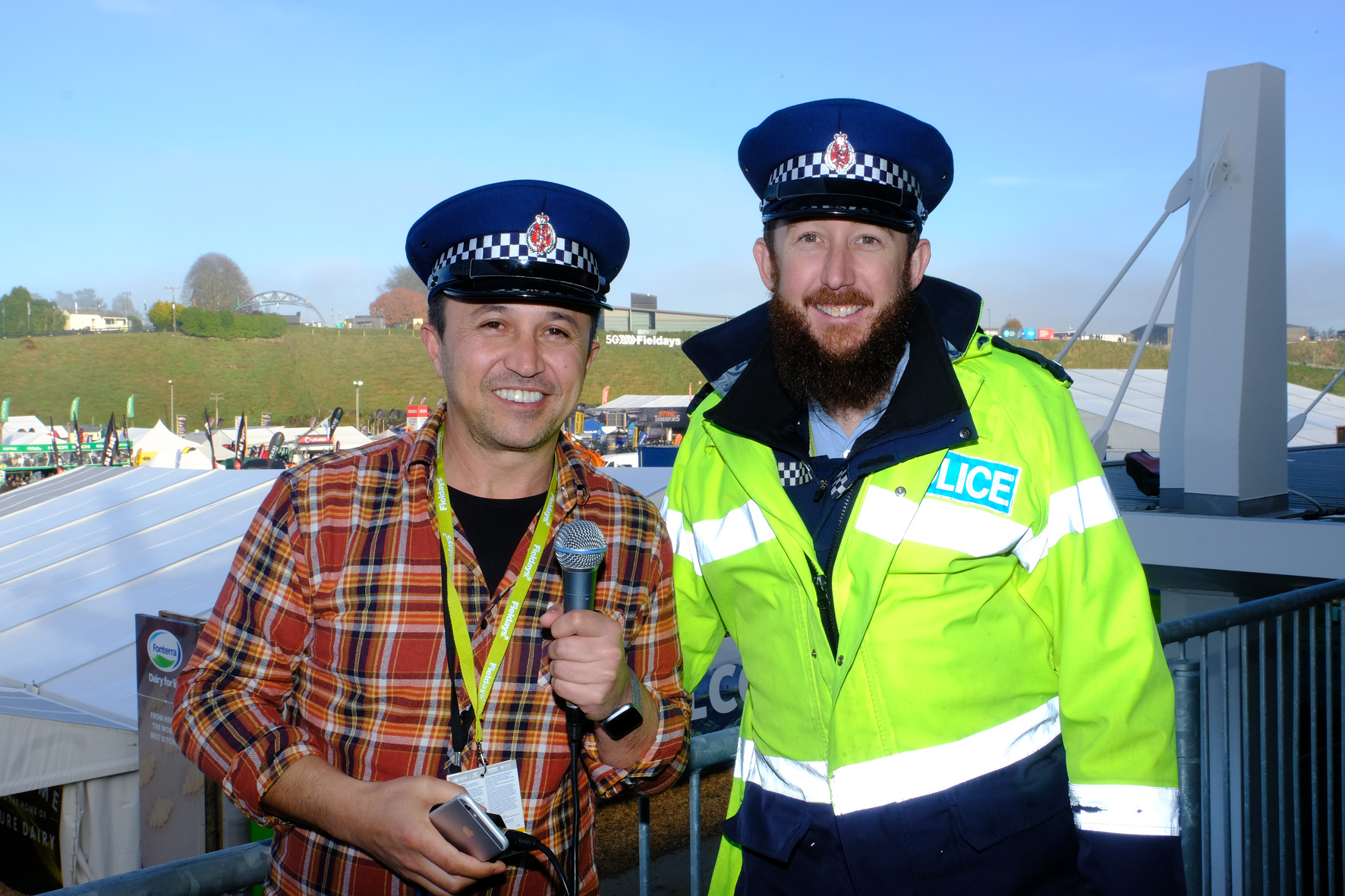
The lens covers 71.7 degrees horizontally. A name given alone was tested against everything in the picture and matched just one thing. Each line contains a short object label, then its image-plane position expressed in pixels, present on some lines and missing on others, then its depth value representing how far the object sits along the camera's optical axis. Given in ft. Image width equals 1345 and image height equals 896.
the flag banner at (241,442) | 121.08
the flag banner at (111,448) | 120.98
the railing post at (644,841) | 6.74
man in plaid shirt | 5.13
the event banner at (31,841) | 28.91
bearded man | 5.53
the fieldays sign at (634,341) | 383.00
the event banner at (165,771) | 20.07
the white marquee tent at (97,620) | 24.61
